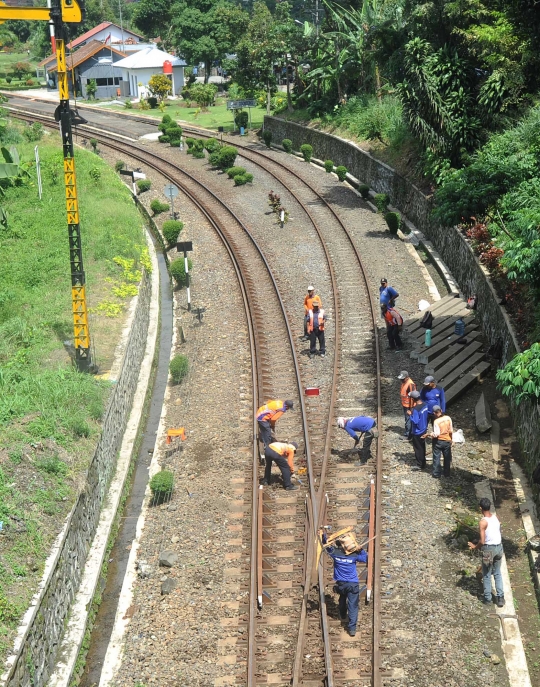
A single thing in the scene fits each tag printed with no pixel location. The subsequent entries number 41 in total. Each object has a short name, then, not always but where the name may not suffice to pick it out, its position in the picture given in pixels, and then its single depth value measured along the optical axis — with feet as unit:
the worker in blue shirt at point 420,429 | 50.93
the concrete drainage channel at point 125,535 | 41.19
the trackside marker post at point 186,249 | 81.51
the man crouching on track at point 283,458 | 49.42
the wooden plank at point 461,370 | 62.39
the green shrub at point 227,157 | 134.72
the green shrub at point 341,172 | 124.67
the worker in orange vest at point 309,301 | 66.85
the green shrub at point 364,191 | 114.62
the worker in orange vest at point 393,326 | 67.26
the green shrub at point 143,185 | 127.54
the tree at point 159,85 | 226.58
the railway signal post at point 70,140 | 54.95
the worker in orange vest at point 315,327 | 65.92
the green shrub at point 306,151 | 142.31
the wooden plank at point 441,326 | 71.36
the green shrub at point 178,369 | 68.23
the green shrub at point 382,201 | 107.76
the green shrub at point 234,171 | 128.67
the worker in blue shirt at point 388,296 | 68.69
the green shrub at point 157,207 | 115.55
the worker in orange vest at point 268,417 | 50.90
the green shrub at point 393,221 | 99.04
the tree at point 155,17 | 306.35
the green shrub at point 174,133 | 161.58
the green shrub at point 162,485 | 51.16
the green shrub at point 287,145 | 150.41
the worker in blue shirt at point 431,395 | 51.62
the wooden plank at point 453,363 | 63.57
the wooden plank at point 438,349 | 66.13
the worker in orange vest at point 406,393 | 53.78
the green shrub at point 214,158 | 135.74
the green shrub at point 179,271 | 87.81
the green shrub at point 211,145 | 145.59
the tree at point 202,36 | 242.17
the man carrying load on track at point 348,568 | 38.09
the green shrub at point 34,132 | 147.33
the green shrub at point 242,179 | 125.01
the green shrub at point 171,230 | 102.01
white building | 241.96
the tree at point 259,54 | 167.73
